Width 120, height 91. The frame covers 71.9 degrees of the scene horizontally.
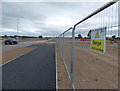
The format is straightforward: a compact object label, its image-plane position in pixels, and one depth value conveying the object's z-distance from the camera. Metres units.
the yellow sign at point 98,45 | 1.66
